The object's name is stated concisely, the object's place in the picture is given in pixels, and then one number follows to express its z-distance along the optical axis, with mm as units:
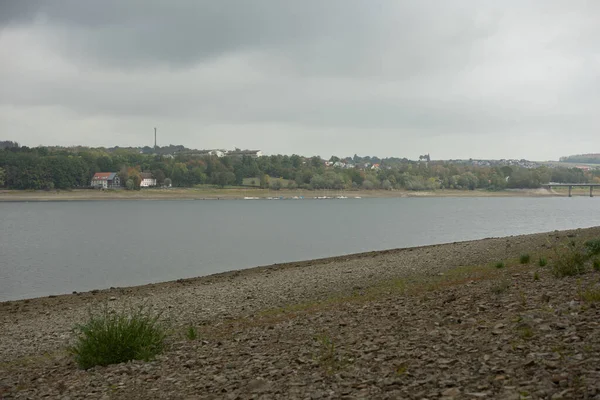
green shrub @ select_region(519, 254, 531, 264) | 15947
